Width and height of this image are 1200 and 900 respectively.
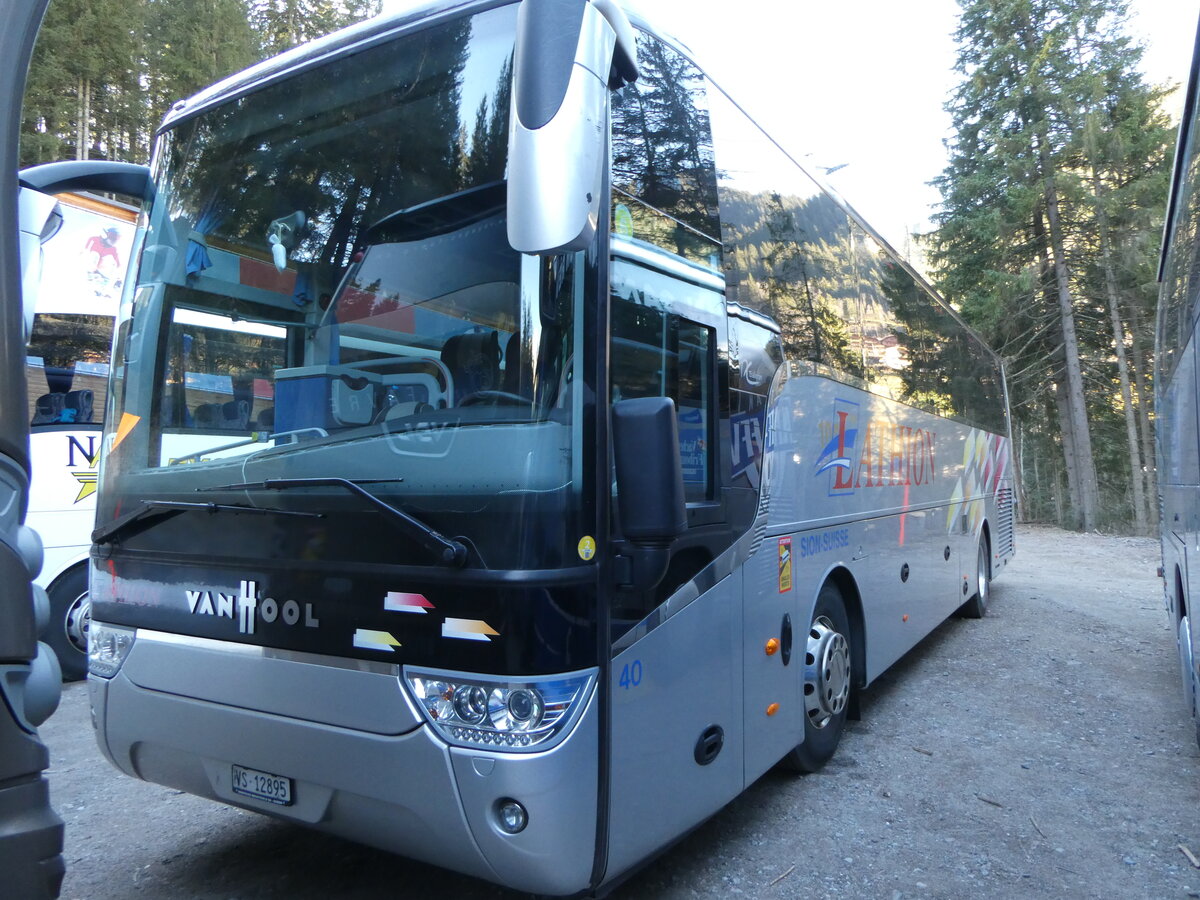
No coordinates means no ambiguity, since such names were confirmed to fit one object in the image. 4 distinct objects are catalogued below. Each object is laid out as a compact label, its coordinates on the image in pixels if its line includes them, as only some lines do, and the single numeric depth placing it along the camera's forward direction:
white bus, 6.62
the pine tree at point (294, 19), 23.17
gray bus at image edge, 4.64
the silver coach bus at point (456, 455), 2.56
